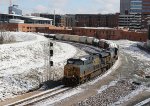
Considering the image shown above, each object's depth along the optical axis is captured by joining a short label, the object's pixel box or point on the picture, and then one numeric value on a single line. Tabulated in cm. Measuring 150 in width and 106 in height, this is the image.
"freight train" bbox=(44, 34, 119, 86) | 3462
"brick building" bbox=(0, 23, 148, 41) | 9525
